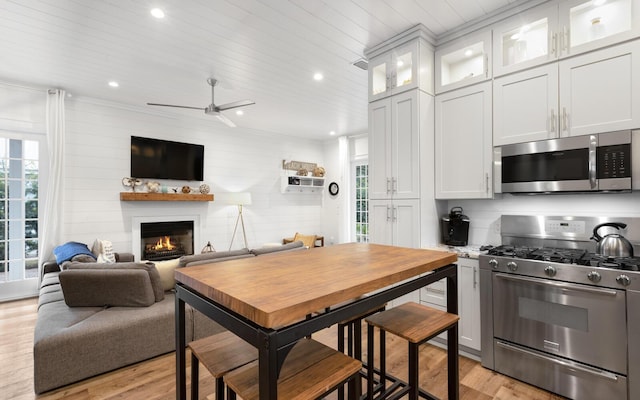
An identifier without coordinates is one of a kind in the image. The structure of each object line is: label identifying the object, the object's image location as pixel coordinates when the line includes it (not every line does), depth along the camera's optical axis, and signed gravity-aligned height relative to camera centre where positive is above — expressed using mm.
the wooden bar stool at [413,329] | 1449 -633
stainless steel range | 1869 -747
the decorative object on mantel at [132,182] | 4956 +321
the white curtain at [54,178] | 4230 +337
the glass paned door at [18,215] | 4180 -180
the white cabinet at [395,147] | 2865 +535
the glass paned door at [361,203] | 6961 -41
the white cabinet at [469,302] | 2516 -840
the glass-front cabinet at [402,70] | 2838 +1302
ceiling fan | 3729 +1164
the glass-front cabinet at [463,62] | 2699 +1335
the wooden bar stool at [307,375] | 1010 -617
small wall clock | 7363 +315
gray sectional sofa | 2223 -952
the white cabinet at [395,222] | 2867 -205
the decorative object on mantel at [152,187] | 5125 +249
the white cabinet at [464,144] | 2711 +528
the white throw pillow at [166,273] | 3137 -733
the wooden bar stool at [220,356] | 1225 -645
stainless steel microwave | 2119 +271
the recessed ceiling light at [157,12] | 2491 +1554
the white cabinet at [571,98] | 2080 +770
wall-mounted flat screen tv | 5078 +736
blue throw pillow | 3519 -588
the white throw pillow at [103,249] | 4188 -654
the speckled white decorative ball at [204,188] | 5695 +245
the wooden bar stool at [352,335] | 1763 -810
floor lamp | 5883 +50
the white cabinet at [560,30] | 2168 +1307
